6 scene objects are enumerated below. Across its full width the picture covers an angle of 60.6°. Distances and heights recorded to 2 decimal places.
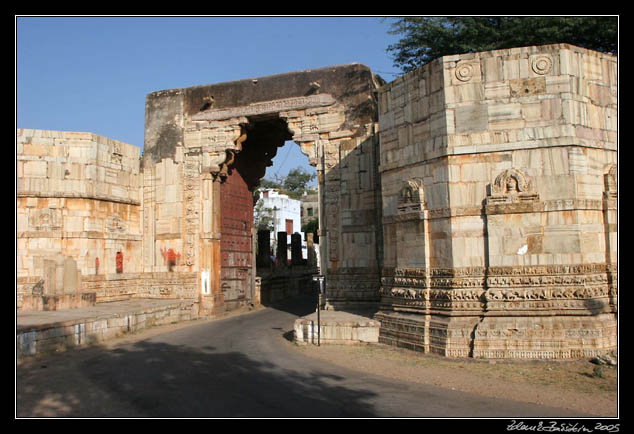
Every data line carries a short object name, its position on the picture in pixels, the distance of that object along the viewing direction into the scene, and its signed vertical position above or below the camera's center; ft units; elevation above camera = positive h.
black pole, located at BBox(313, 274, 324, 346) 35.04 -3.63
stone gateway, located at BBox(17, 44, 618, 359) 28.45 +2.25
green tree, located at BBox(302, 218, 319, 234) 153.87 +2.53
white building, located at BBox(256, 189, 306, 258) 155.07 +7.23
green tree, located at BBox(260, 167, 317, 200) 213.21 +21.12
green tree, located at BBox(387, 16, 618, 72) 56.80 +22.01
